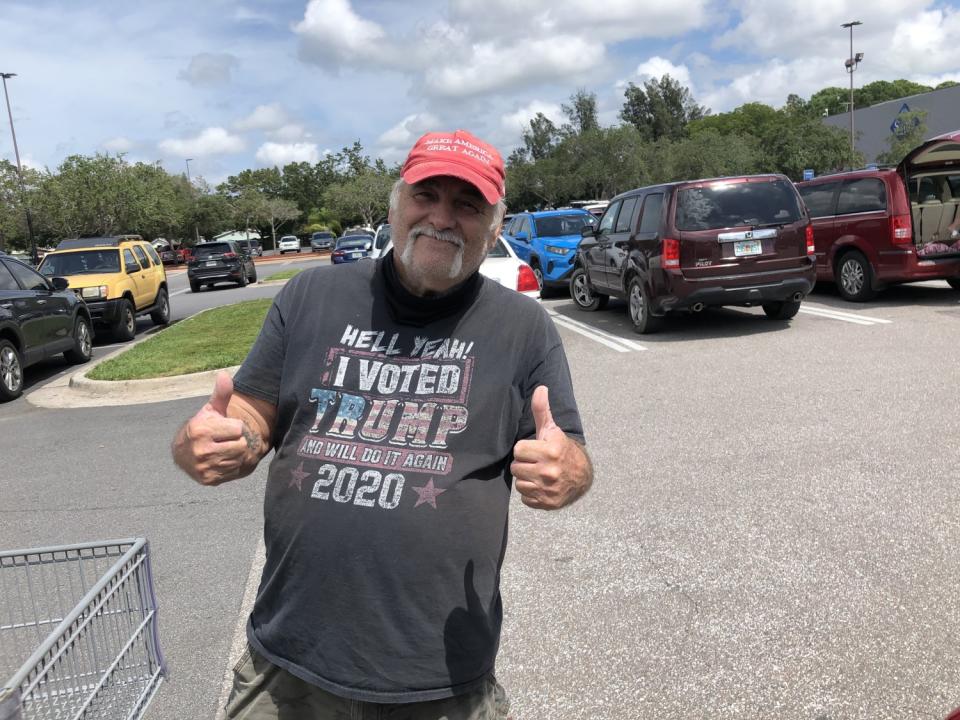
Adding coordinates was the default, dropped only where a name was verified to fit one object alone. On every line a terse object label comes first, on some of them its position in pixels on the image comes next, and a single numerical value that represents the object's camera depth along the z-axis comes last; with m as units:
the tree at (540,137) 87.19
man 1.71
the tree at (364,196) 60.41
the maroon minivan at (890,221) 10.69
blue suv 15.20
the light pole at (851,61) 39.78
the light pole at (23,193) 38.11
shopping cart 1.57
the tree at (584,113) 79.69
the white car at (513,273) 10.88
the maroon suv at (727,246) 9.51
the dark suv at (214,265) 26.48
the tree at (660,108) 89.69
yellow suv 13.91
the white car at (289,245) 63.25
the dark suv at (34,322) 9.27
